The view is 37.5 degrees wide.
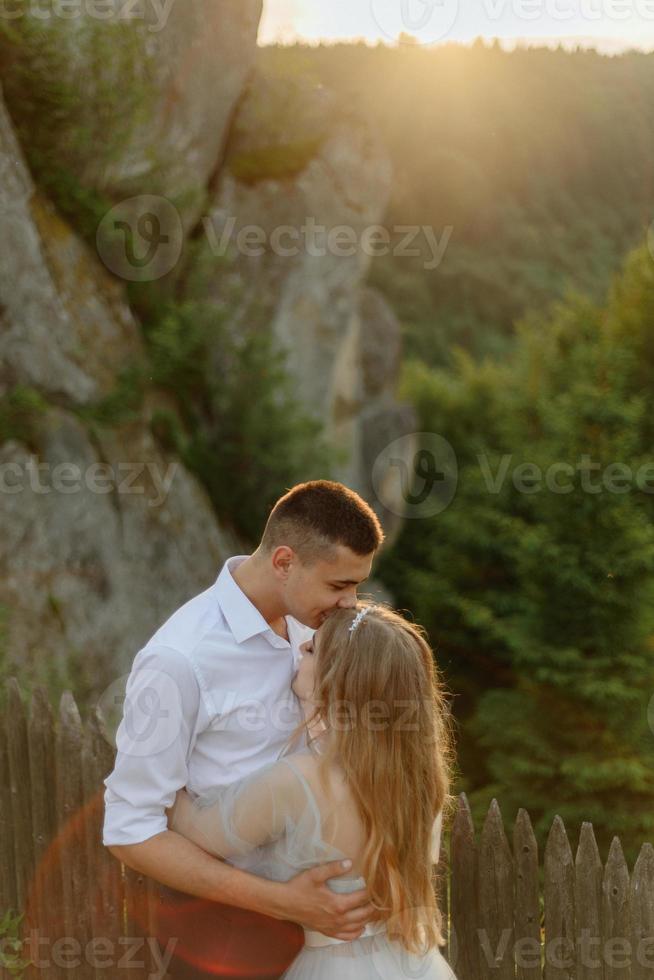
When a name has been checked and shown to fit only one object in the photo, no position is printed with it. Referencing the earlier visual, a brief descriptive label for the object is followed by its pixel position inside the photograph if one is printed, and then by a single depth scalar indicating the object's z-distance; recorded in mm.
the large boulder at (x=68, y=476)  8352
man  2561
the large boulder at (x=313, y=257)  12477
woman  2486
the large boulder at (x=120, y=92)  8734
